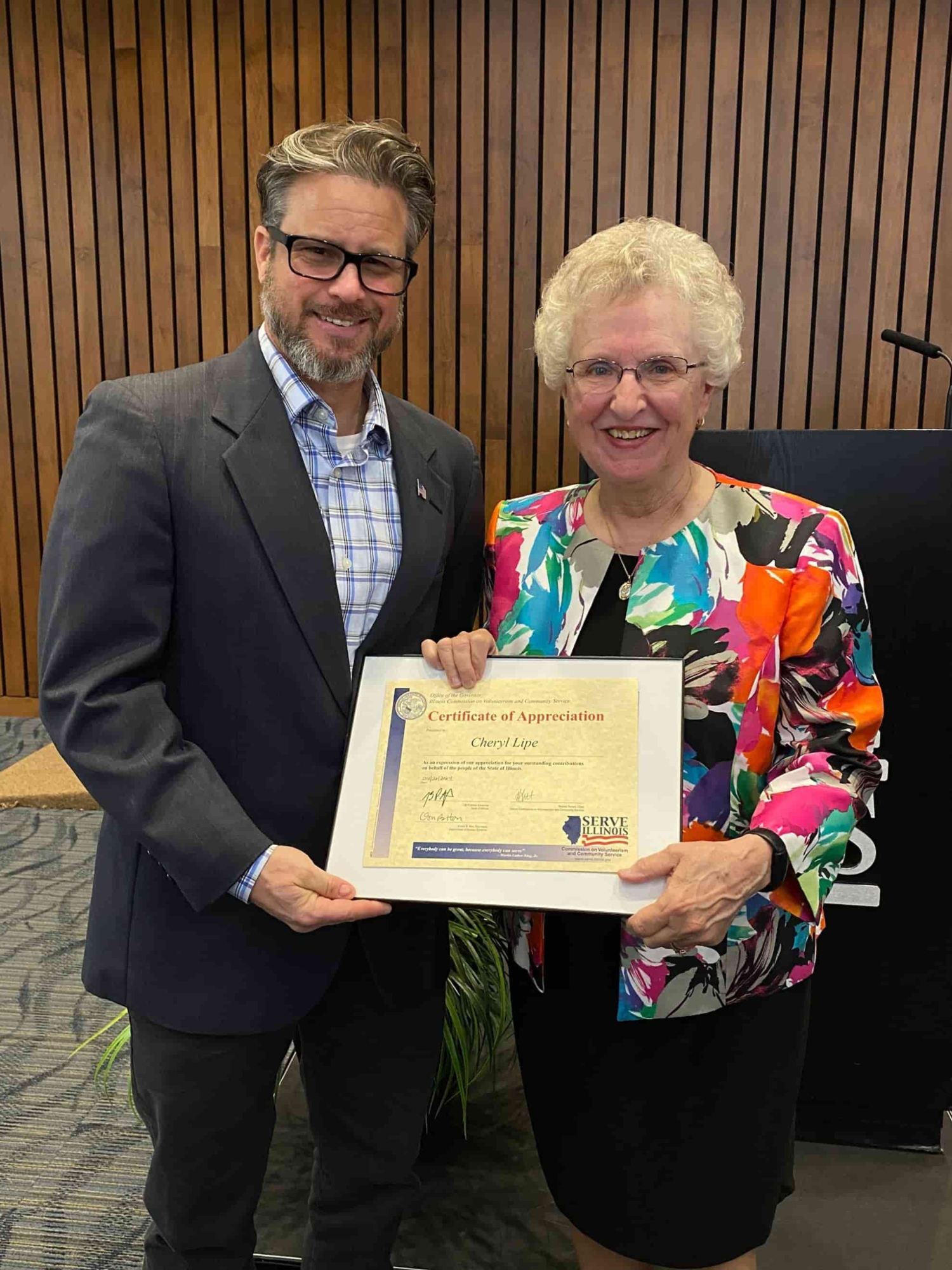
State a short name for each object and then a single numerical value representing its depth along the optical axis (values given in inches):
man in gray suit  48.9
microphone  95.3
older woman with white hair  51.1
